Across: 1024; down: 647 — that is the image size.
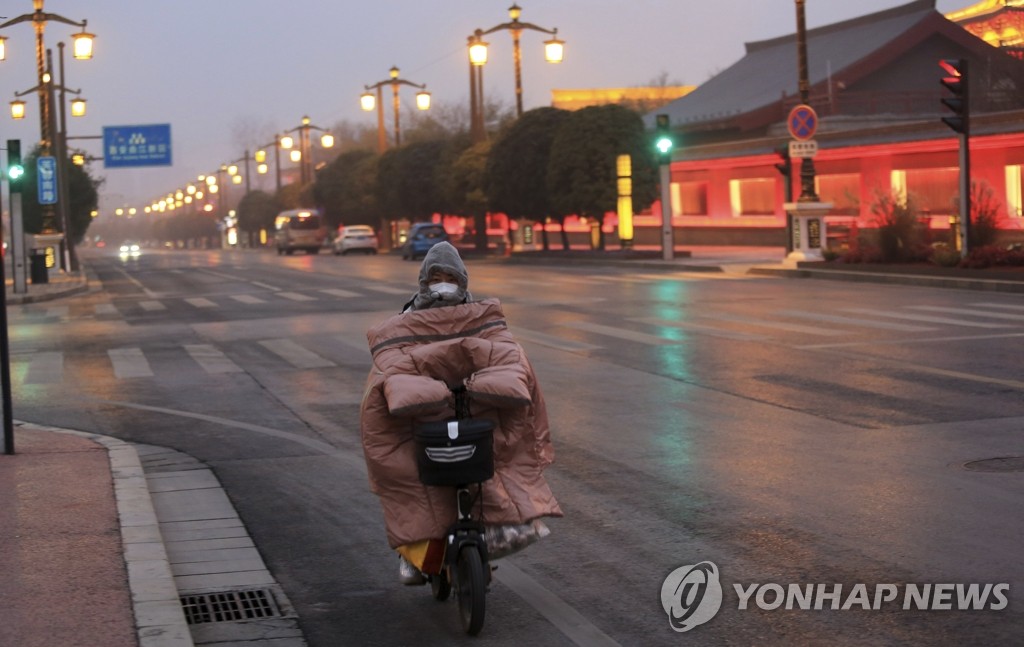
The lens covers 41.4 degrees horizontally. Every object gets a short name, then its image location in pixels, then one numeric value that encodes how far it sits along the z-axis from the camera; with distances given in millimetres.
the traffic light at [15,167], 31625
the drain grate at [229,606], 6020
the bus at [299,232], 75625
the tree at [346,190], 79250
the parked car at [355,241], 67250
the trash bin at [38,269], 38562
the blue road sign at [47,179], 39562
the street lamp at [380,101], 56125
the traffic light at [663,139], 37719
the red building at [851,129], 41281
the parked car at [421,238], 52219
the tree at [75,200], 58750
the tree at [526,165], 48000
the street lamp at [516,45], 44938
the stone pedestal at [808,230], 31797
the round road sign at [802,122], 31094
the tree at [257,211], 117312
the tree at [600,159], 44594
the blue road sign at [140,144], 60781
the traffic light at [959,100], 26266
